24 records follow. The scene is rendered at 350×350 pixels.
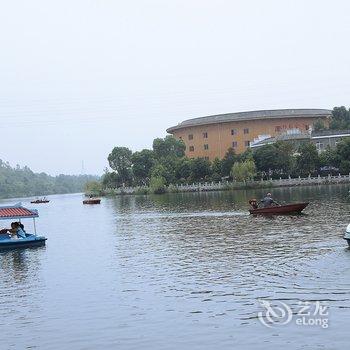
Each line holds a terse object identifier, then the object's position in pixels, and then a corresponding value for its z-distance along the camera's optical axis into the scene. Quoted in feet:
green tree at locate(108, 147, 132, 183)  398.83
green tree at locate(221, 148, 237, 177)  324.19
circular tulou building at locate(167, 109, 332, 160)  395.71
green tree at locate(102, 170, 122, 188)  414.41
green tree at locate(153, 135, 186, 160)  402.72
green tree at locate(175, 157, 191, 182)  351.34
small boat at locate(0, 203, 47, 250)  96.43
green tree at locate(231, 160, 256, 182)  301.22
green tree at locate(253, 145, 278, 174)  300.40
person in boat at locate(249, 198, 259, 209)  137.39
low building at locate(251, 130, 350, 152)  327.67
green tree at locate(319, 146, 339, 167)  284.61
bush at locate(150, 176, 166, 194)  351.87
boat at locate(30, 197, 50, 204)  385.58
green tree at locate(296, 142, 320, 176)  290.76
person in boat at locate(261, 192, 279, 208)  135.33
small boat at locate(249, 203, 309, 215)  129.49
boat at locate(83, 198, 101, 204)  303.48
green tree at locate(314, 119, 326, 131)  370.32
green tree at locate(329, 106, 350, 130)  372.58
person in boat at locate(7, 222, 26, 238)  99.45
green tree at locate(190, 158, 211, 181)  341.82
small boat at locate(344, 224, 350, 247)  68.18
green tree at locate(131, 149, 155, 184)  390.62
